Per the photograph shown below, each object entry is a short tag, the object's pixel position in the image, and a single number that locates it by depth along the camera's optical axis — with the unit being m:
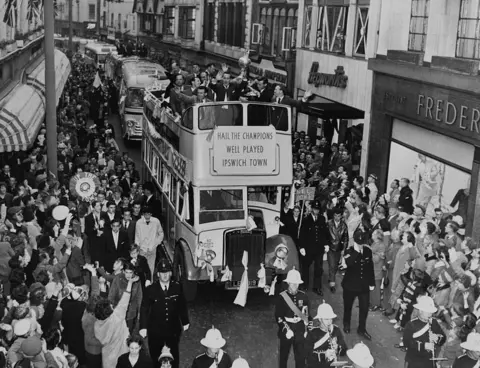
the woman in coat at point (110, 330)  9.72
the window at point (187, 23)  52.92
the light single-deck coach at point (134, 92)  31.61
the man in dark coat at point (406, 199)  18.22
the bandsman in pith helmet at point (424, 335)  10.14
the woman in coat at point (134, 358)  8.79
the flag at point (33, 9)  32.06
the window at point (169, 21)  59.25
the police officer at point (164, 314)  10.87
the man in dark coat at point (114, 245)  14.34
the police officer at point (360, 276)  12.99
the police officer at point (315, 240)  15.36
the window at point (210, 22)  47.86
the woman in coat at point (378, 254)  14.04
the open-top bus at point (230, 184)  14.05
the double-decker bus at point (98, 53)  58.62
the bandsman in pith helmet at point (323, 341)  9.53
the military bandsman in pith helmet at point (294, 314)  10.82
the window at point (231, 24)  40.90
